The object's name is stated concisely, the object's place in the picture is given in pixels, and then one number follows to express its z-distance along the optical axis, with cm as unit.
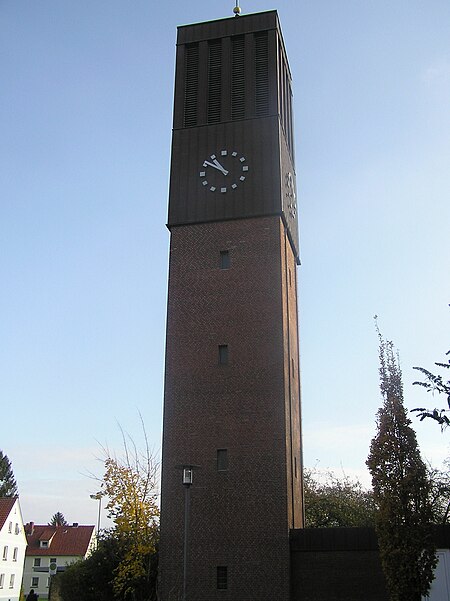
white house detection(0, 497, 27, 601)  5081
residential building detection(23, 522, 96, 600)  7044
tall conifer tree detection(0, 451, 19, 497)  7388
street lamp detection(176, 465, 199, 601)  1966
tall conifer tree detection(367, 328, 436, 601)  1883
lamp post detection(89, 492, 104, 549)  2740
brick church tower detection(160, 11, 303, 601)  2292
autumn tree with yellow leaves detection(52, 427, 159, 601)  2545
